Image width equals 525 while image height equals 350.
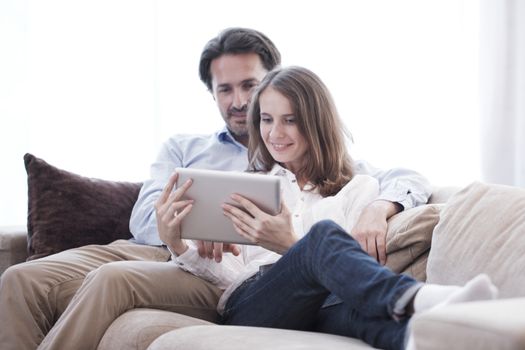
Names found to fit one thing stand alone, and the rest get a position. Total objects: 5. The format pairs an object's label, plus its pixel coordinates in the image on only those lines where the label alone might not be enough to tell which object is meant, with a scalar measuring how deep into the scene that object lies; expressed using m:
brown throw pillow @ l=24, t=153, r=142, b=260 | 2.84
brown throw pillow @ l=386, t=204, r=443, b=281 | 2.14
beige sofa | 1.75
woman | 1.64
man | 2.12
